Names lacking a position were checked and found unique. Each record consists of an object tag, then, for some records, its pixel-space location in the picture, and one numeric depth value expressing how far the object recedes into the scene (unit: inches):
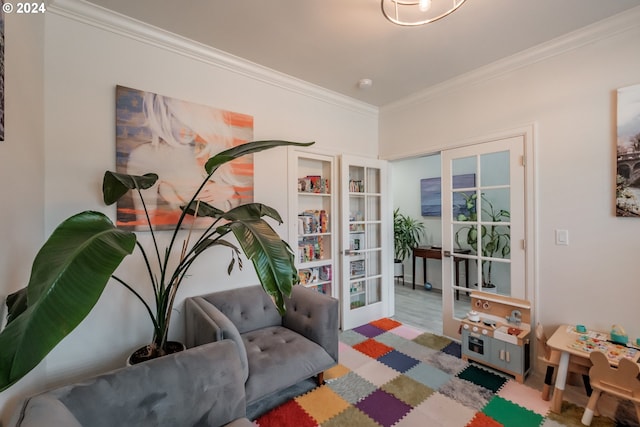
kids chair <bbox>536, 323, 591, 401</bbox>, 72.7
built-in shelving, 117.8
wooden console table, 169.6
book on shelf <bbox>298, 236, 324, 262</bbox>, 119.0
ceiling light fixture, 69.2
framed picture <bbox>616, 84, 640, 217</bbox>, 73.4
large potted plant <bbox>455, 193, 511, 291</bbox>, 99.7
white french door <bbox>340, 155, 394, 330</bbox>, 123.7
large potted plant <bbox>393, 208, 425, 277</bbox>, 193.6
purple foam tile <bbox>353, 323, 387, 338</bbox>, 116.8
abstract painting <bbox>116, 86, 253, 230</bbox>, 77.2
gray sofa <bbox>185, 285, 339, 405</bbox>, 67.0
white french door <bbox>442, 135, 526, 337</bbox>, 95.3
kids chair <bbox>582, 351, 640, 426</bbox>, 59.9
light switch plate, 85.3
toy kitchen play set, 83.8
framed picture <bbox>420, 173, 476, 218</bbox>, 183.5
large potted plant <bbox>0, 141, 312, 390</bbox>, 24.2
